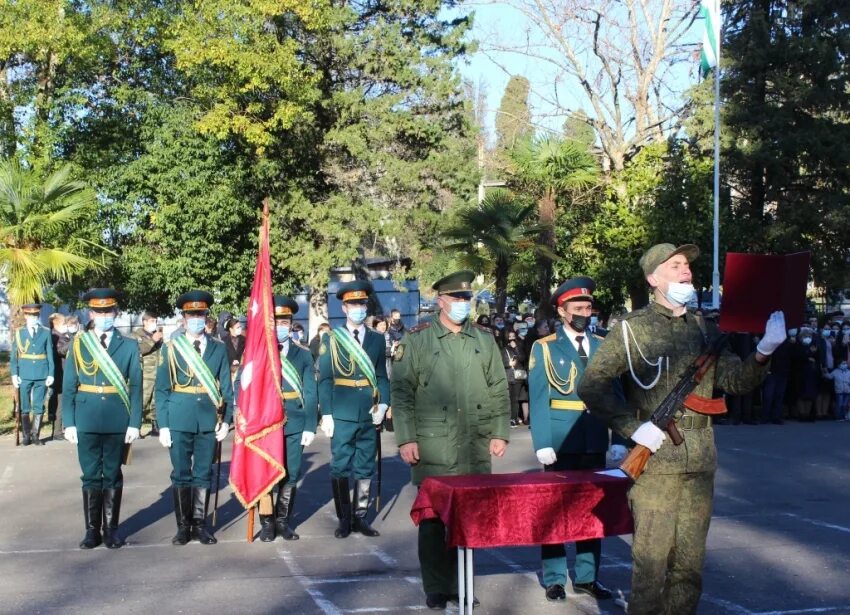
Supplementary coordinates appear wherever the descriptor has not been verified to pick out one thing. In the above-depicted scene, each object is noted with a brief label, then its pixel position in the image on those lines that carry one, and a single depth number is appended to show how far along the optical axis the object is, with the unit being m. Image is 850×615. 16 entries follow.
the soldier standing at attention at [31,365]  18.02
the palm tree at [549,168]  27.50
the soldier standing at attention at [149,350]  18.88
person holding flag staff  10.60
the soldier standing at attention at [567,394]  8.24
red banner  10.18
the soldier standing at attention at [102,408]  9.95
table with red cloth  6.76
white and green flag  28.20
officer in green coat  7.84
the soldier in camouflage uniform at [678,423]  5.91
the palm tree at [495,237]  24.78
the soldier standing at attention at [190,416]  10.18
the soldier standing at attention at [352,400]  10.56
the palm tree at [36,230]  20.64
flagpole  26.62
